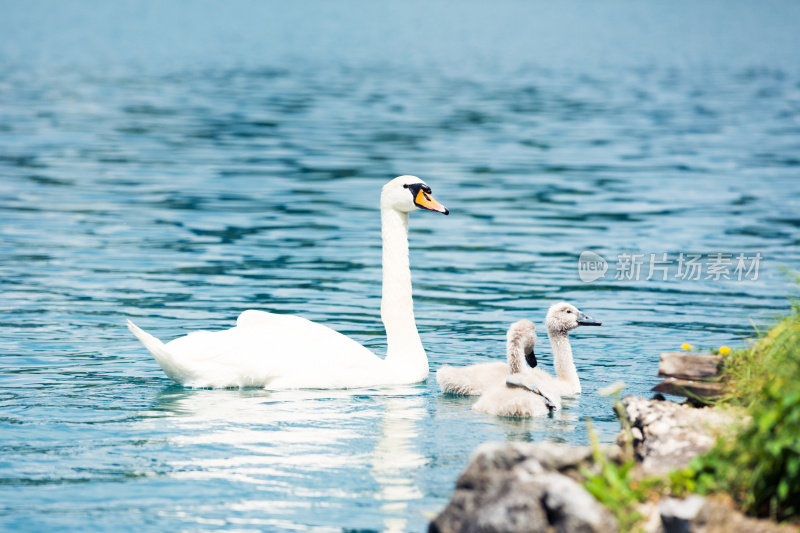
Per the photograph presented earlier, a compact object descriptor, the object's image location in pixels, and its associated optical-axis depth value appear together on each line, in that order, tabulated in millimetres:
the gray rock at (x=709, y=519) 11773
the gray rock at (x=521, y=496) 11773
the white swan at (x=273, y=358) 20484
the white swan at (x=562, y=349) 20625
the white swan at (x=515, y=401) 19500
